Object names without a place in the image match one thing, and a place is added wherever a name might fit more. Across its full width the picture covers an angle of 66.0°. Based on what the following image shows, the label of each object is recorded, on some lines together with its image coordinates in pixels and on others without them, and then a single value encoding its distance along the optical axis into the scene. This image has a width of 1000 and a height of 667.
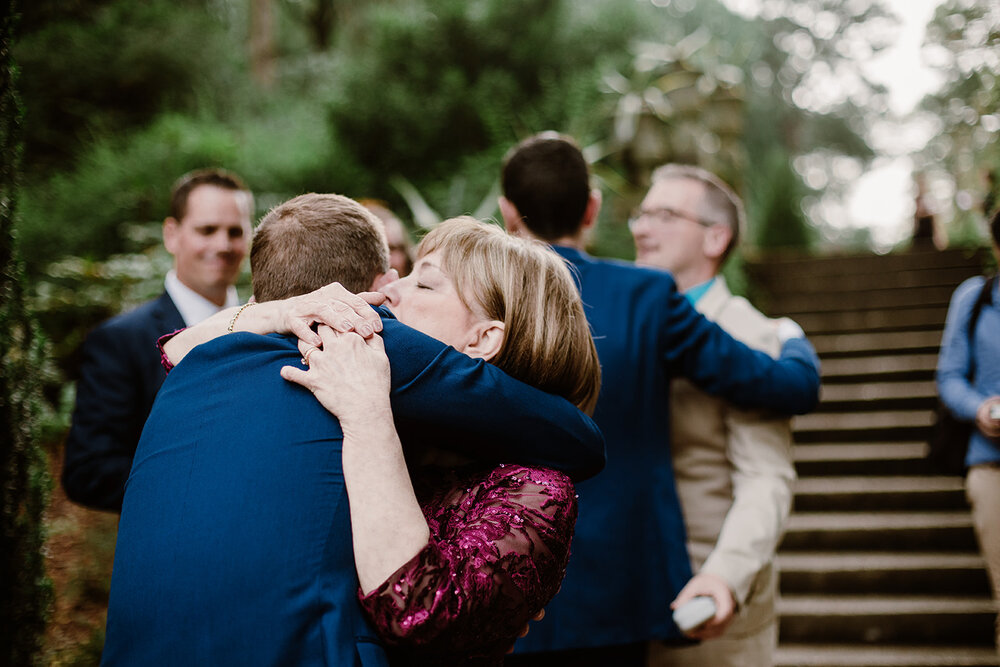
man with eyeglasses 2.23
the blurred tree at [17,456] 2.35
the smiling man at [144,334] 2.73
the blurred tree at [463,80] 10.12
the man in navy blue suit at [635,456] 2.14
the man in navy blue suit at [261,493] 1.17
